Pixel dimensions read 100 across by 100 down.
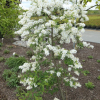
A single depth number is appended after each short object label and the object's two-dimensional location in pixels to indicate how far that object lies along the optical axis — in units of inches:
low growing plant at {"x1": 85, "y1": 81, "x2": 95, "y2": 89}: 128.8
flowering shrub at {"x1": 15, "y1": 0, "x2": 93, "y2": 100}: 76.0
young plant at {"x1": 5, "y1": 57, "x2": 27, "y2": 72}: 172.1
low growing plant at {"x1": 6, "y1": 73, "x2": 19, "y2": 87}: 134.6
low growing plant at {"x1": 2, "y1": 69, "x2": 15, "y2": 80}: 148.4
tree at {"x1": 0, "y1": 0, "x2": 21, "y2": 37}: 268.7
